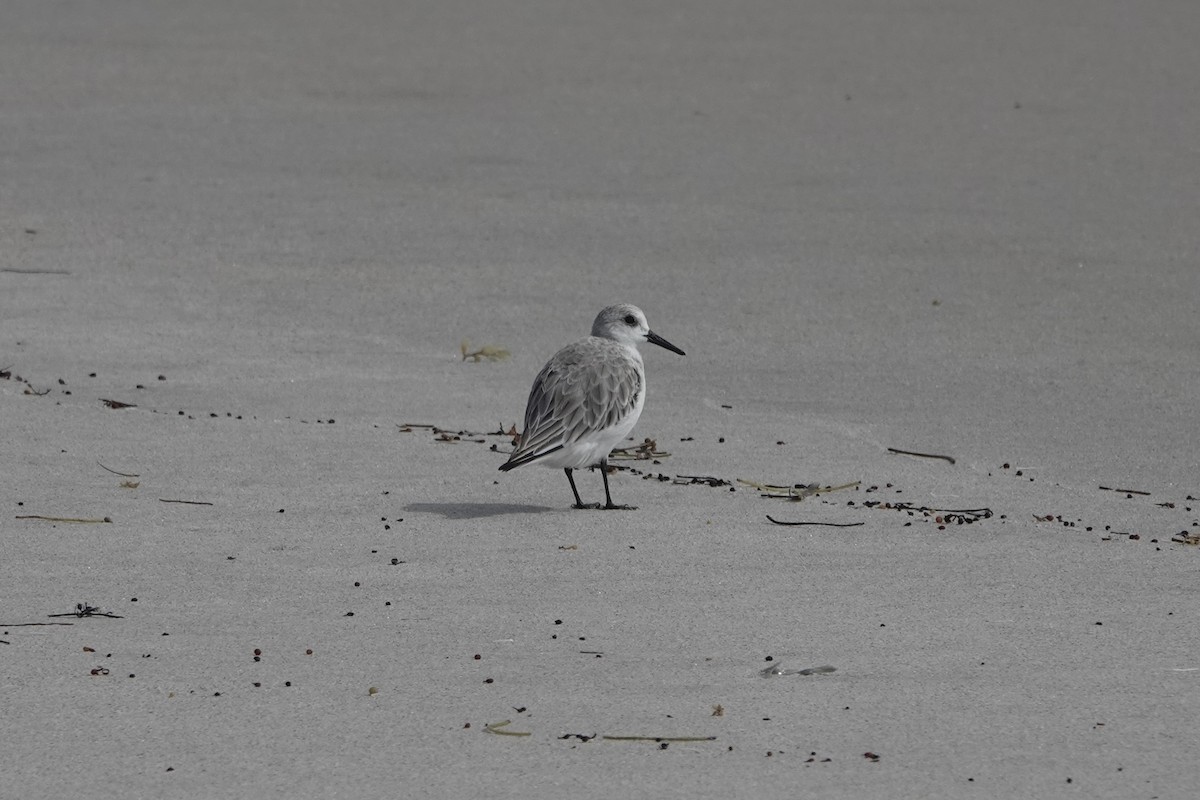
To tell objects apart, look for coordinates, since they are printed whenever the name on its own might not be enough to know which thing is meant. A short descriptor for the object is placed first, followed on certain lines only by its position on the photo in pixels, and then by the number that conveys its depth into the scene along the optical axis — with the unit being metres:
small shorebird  17.75
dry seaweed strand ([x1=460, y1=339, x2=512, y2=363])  24.05
